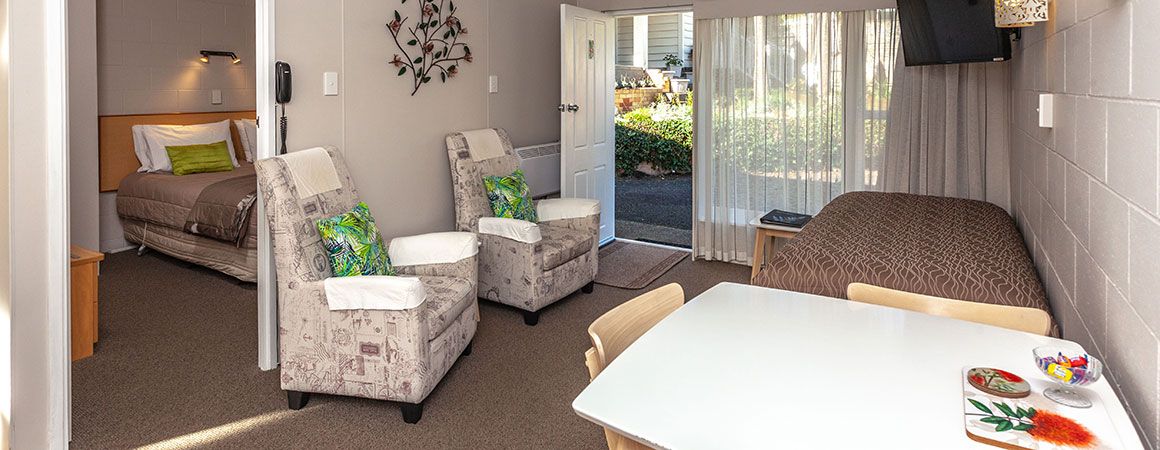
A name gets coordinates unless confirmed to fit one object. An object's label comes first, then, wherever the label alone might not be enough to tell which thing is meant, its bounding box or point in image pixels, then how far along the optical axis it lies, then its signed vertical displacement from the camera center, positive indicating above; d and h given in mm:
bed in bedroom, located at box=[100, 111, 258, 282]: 5068 -169
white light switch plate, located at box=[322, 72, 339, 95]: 3652 +484
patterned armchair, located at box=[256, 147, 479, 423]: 2861 -589
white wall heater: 5414 +108
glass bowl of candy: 1355 -352
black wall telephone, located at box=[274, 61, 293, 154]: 3307 +438
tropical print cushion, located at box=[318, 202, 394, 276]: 3146 -271
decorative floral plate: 1188 -404
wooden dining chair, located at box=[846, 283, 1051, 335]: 1868 -339
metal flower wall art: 4141 +801
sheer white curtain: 5027 +472
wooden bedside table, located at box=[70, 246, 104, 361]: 3549 -571
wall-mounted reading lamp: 6535 +1130
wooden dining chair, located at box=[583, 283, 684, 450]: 1637 -357
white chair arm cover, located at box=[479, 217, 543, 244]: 4105 -266
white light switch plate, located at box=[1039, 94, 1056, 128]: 2449 +235
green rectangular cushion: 5988 +194
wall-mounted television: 3617 +767
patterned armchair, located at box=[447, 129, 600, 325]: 4148 -354
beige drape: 4641 +313
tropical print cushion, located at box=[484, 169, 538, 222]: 4449 -97
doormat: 5167 -622
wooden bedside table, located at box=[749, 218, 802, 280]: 4750 -348
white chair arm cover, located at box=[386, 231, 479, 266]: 3676 -338
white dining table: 1230 -384
